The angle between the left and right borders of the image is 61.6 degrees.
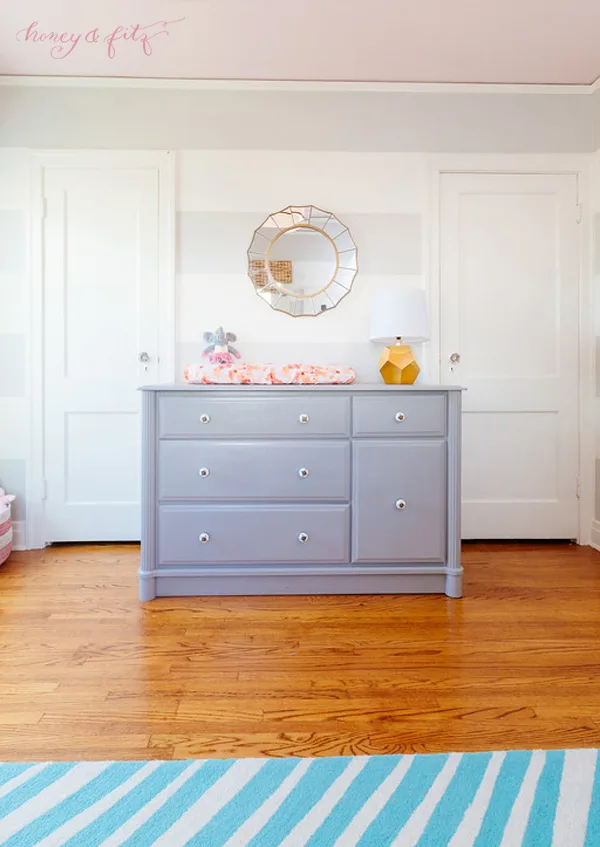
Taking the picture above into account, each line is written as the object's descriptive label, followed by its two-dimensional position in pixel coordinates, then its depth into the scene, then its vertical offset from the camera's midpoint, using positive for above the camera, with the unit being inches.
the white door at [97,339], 111.5 +17.9
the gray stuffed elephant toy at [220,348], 103.5 +15.5
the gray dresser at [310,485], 84.6 -11.2
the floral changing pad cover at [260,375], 86.2 +7.7
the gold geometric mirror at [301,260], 111.7 +35.5
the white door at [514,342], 114.8 +17.8
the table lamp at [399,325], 93.2 +17.8
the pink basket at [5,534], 99.5 -23.2
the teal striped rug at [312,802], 38.5 -31.6
